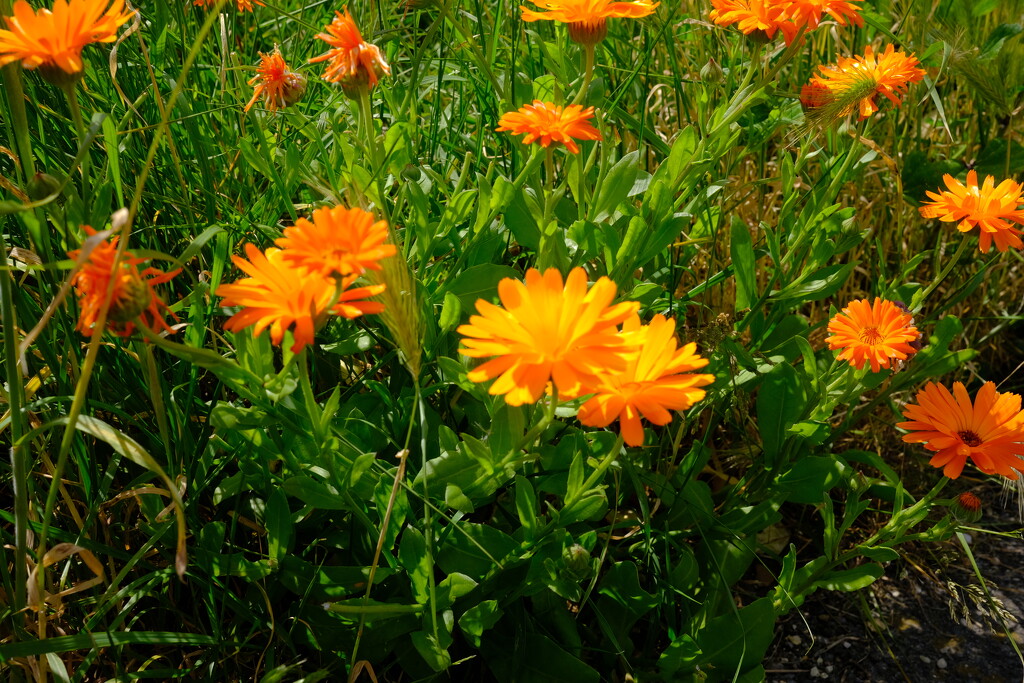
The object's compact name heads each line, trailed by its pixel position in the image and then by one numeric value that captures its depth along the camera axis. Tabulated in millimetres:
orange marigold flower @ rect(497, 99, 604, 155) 459
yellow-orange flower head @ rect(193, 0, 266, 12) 623
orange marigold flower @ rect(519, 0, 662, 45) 479
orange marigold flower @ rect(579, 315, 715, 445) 348
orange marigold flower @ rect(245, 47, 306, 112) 536
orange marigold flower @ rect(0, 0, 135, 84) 355
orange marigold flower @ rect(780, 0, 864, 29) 493
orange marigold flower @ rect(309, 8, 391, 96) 452
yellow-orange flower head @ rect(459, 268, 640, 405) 337
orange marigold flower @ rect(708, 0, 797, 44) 501
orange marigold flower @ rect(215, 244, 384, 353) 334
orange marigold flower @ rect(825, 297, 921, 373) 502
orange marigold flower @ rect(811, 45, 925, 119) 545
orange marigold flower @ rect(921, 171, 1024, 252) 520
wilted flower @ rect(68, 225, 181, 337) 327
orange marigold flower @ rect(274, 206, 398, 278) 331
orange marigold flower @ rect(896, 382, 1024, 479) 494
